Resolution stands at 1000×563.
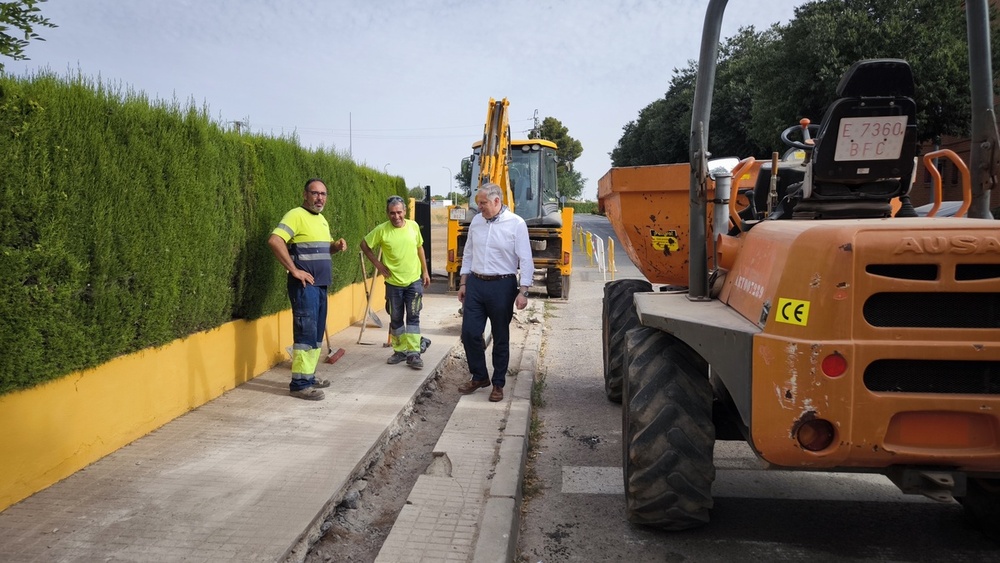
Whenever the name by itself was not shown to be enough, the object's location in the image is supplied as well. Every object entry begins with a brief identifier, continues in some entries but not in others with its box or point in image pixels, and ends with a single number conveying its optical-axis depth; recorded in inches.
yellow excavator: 515.8
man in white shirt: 245.4
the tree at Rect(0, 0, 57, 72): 111.8
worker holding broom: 297.9
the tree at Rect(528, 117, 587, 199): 3134.8
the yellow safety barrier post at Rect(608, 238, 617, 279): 701.9
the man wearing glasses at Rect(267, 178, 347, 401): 236.5
